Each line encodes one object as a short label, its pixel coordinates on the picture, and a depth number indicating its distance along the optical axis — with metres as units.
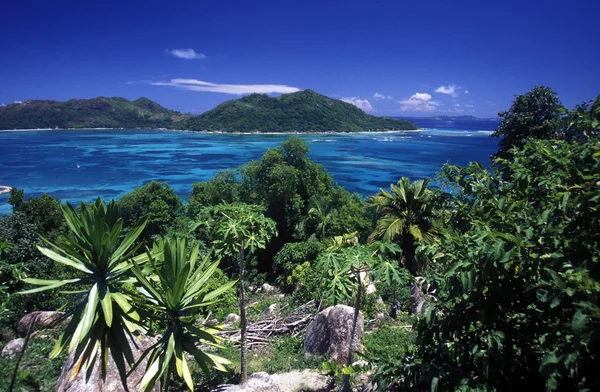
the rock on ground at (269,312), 10.88
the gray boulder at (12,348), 8.34
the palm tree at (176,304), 3.86
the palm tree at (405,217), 11.15
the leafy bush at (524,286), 2.03
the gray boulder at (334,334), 7.75
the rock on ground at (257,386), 5.70
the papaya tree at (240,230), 5.75
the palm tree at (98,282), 3.70
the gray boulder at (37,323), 9.66
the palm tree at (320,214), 16.40
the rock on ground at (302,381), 6.71
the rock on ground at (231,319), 10.92
